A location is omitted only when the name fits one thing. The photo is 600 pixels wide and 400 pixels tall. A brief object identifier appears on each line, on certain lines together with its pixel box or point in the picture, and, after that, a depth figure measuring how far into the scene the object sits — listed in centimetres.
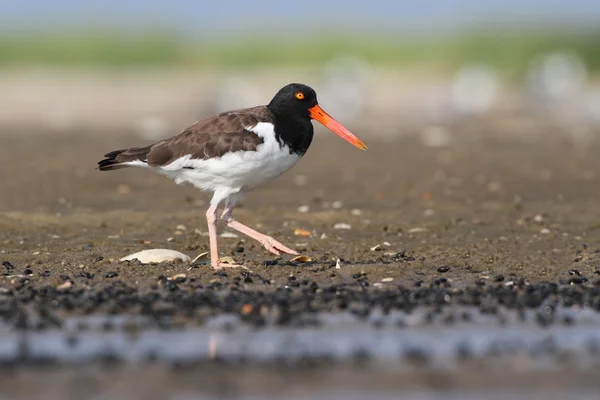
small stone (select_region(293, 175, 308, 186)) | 2667
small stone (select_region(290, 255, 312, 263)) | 1732
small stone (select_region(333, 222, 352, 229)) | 2100
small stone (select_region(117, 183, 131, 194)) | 2523
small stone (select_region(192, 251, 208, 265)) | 1748
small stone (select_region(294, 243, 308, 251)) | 1886
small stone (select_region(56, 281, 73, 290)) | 1516
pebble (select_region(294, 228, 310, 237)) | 2028
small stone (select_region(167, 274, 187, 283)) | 1555
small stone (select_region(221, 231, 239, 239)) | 2028
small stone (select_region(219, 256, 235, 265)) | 1697
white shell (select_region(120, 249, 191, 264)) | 1714
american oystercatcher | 1747
